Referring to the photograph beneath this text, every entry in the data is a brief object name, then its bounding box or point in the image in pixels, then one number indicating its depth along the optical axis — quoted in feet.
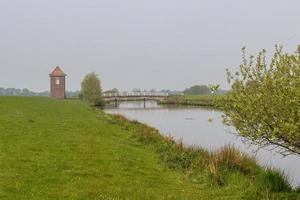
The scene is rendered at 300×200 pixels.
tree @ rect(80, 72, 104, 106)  364.87
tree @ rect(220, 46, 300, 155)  33.99
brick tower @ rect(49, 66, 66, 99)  458.09
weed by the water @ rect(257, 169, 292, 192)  41.93
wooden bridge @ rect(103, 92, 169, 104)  412.57
